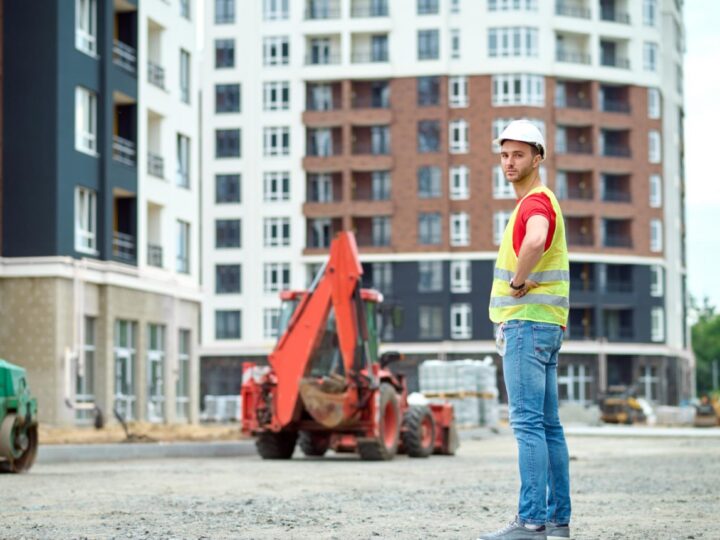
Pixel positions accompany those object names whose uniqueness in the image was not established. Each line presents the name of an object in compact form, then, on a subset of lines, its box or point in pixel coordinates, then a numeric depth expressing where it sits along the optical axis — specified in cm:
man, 776
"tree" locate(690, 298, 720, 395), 15975
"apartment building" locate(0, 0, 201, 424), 3972
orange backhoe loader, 2561
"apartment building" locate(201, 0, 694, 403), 9256
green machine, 1936
